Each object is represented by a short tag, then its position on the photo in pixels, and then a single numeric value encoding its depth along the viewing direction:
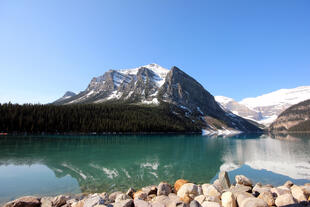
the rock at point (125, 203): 10.67
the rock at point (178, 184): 15.36
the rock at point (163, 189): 13.88
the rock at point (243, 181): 15.81
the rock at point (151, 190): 14.47
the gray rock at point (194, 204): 10.01
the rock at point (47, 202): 12.77
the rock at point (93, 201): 11.31
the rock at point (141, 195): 13.30
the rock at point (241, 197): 10.48
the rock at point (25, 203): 12.42
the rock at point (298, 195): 11.85
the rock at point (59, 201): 13.21
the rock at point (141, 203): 10.58
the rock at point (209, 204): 10.13
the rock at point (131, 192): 15.09
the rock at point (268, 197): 11.28
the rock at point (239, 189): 12.50
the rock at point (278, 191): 13.29
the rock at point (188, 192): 12.50
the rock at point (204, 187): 13.36
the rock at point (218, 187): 13.90
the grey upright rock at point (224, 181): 15.54
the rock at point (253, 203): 9.41
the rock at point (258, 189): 13.94
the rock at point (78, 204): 12.13
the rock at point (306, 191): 13.00
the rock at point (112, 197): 13.88
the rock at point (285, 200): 10.74
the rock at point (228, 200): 10.58
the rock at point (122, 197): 12.94
